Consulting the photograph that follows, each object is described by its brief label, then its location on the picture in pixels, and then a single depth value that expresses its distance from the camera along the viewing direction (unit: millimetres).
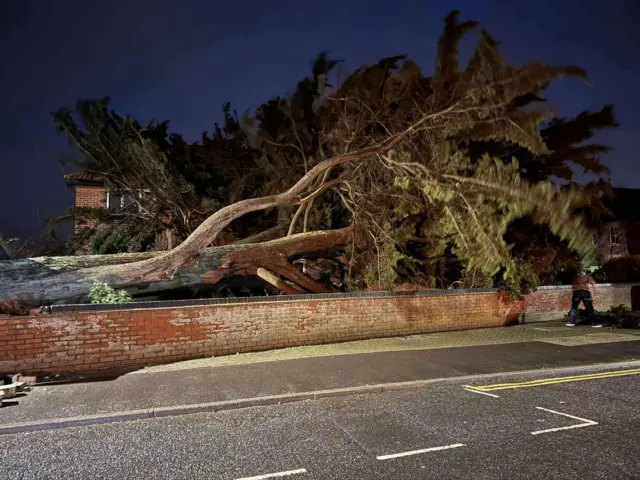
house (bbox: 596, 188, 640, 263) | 20531
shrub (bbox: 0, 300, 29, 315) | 8039
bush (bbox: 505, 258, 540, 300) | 13289
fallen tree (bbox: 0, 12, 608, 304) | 10617
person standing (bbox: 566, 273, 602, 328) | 13828
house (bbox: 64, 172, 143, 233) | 17828
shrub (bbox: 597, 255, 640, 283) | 18703
